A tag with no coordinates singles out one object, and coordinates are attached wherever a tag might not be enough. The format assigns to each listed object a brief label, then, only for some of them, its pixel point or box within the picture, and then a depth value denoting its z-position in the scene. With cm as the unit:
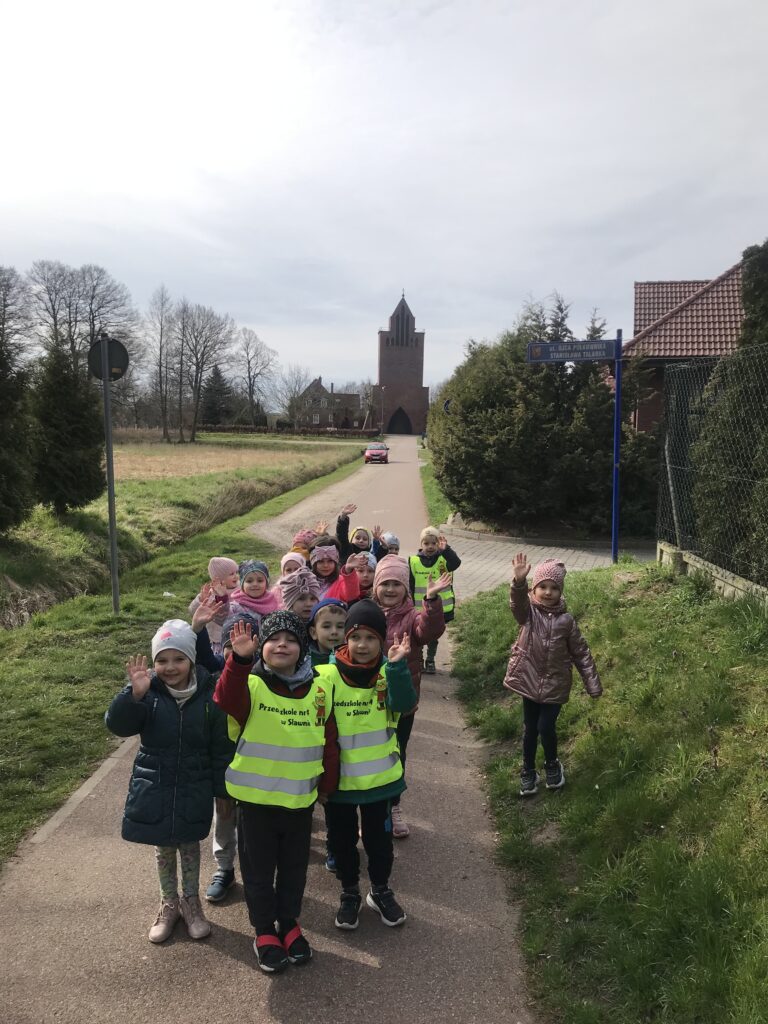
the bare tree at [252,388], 8912
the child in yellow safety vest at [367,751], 335
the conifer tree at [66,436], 1501
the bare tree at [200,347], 7181
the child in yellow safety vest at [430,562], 657
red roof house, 1805
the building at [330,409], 9869
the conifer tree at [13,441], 1202
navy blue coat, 319
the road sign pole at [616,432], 1058
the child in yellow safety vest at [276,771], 309
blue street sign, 1052
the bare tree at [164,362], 7012
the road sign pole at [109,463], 845
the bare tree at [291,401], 9075
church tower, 9531
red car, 4912
